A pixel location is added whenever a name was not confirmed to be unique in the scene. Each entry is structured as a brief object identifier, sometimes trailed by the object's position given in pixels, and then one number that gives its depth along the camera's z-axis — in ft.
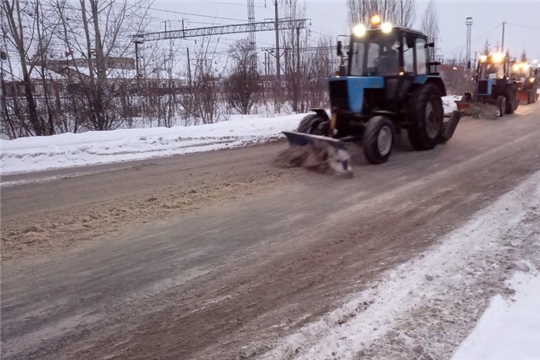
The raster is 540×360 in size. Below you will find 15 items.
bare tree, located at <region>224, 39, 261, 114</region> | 64.39
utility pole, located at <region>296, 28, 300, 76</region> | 70.13
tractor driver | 28.37
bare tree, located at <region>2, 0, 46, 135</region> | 40.91
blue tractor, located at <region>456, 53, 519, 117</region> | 55.04
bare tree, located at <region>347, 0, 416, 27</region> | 79.05
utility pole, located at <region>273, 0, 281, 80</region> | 72.16
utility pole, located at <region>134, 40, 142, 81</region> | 50.93
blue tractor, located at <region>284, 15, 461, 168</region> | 26.86
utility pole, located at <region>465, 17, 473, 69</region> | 136.77
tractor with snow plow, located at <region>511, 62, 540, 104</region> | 70.74
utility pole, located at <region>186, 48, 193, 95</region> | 55.13
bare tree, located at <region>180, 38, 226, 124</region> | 55.16
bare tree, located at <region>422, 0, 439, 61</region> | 104.27
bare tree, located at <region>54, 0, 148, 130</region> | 44.83
